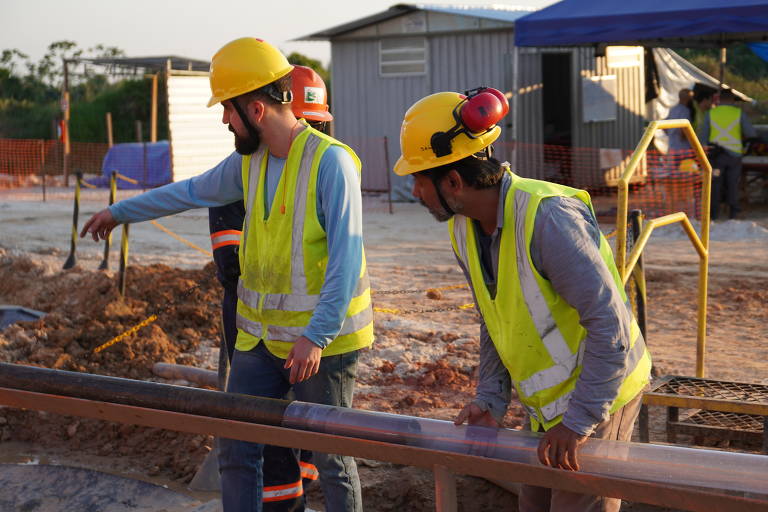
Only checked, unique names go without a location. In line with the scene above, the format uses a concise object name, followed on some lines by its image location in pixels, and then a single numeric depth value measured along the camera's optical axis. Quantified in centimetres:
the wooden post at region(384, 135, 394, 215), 1676
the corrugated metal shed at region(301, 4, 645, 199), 1722
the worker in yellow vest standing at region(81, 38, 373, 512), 325
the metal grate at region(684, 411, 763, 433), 522
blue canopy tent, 1199
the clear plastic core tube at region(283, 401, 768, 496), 200
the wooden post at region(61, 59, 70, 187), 2202
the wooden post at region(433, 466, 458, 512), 232
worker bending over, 242
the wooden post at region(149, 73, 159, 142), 2106
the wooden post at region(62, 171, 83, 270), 1079
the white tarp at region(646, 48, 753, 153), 2056
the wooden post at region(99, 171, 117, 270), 930
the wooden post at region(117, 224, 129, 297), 823
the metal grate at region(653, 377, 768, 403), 491
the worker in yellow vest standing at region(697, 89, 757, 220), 1446
